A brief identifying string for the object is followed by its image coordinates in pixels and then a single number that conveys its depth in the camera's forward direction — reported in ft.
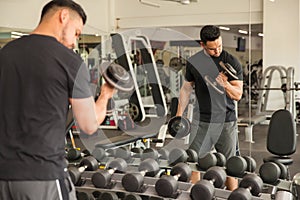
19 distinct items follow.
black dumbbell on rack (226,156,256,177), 9.31
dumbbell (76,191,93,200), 8.95
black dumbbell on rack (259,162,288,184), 8.76
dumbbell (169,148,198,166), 10.75
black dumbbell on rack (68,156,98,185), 9.60
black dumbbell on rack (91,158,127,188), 8.93
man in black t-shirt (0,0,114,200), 4.95
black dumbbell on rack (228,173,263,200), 7.96
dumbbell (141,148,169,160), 11.26
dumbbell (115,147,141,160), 11.47
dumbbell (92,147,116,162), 11.53
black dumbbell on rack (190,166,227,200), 7.54
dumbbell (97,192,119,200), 9.03
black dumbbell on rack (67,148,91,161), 11.58
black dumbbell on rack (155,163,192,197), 7.96
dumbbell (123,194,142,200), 8.51
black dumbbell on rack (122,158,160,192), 8.39
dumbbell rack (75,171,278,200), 7.98
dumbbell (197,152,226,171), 10.08
